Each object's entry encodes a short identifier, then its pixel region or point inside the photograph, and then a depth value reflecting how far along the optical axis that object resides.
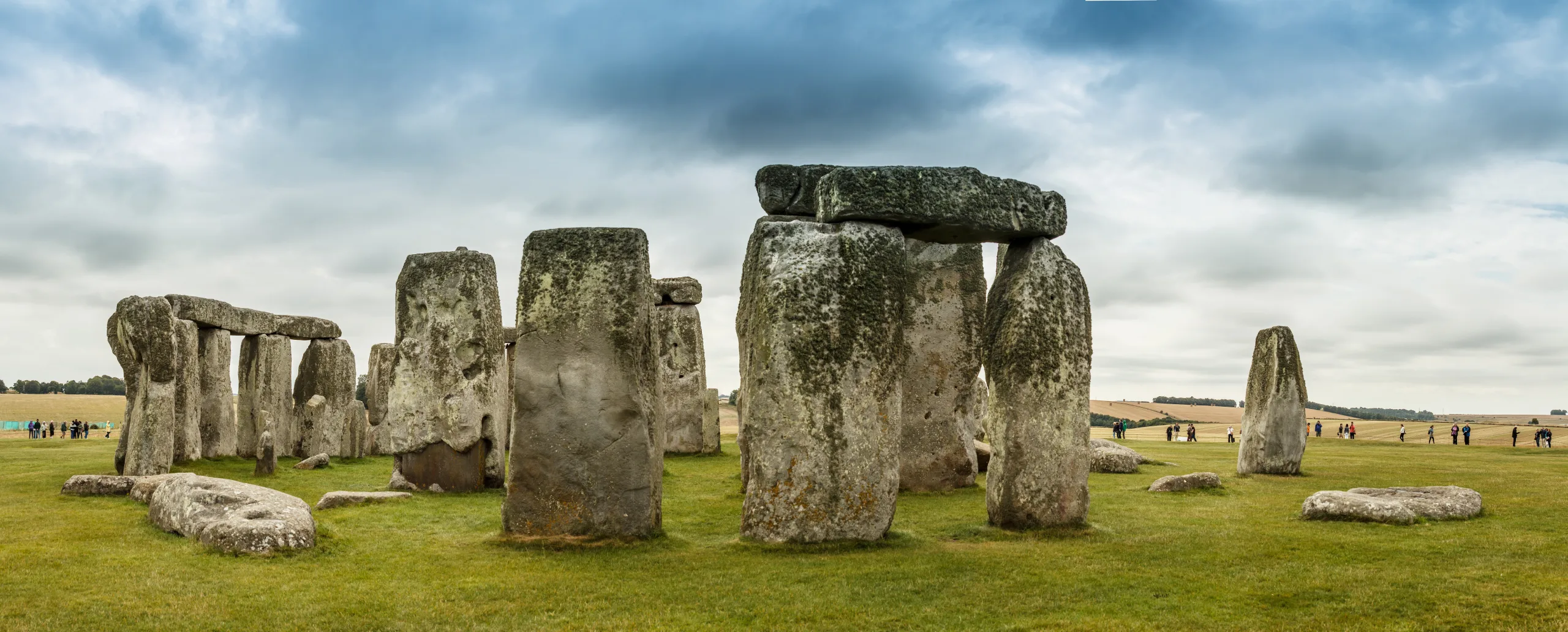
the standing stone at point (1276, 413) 19.11
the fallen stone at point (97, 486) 14.78
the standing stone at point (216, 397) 21.23
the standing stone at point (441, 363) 16.33
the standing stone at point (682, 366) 25.66
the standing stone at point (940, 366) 16.08
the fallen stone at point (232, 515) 9.99
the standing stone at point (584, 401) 10.69
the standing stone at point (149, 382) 16.45
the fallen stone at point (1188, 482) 15.88
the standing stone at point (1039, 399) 11.10
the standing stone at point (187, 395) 18.48
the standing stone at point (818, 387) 10.16
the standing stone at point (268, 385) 23.50
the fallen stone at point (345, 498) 13.69
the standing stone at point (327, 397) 23.94
